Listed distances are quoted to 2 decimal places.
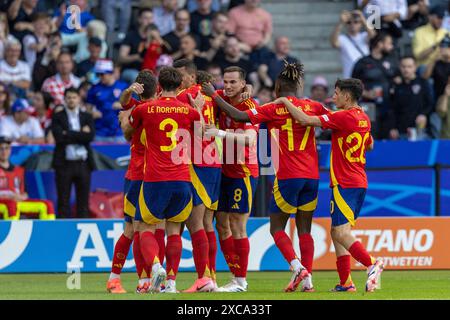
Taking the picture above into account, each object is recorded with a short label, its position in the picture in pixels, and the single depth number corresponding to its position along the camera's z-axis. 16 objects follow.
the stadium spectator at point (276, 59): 22.59
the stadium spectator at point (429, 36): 23.44
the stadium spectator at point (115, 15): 24.06
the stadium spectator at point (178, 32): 22.55
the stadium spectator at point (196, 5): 24.00
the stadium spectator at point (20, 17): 22.95
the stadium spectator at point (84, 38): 22.80
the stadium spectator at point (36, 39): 22.84
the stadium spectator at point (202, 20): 23.06
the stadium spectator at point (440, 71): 22.78
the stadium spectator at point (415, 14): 24.30
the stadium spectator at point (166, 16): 23.45
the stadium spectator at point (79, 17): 22.88
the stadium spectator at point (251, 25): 23.42
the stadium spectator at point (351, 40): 23.06
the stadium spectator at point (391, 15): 23.28
